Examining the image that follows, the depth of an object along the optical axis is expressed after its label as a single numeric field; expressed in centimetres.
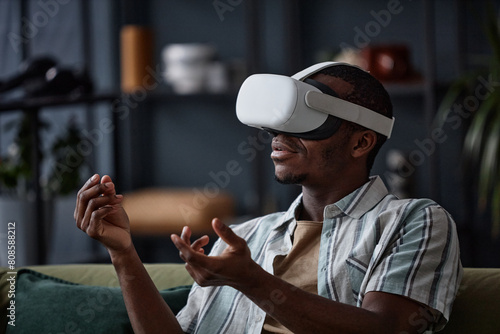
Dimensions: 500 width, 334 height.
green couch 146
